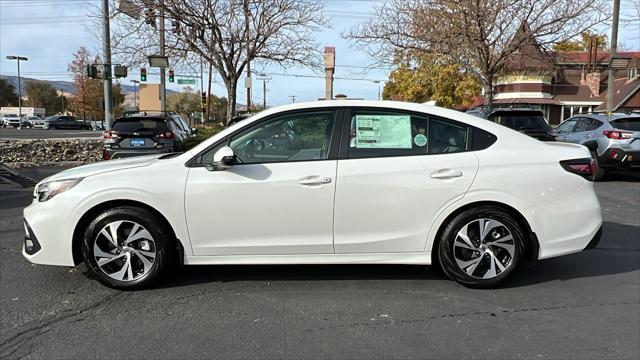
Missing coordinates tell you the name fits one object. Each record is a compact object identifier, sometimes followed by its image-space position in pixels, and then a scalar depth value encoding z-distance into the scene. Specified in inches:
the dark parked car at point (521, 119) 480.1
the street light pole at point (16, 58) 2346.2
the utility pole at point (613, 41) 765.3
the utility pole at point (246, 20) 631.8
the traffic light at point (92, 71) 684.9
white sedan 174.9
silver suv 450.0
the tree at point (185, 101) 3189.7
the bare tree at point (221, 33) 628.7
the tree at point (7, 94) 3636.8
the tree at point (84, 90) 2416.3
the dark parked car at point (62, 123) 2068.2
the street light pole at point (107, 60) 642.2
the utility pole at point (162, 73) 632.2
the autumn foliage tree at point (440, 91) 1864.8
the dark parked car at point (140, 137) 498.6
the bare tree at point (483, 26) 678.5
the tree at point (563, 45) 737.9
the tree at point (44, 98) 3789.4
